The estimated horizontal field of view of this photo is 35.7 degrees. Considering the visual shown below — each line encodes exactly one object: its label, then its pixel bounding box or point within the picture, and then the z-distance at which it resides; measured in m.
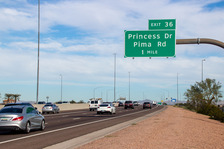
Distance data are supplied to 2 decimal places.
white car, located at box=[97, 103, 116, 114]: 43.53
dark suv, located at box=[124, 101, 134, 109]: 71.56
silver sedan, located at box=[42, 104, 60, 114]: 46.84
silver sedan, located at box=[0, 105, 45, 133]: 16.97
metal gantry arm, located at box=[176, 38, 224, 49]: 22.37
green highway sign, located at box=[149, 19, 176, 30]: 28.61
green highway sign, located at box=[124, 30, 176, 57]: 28.39
